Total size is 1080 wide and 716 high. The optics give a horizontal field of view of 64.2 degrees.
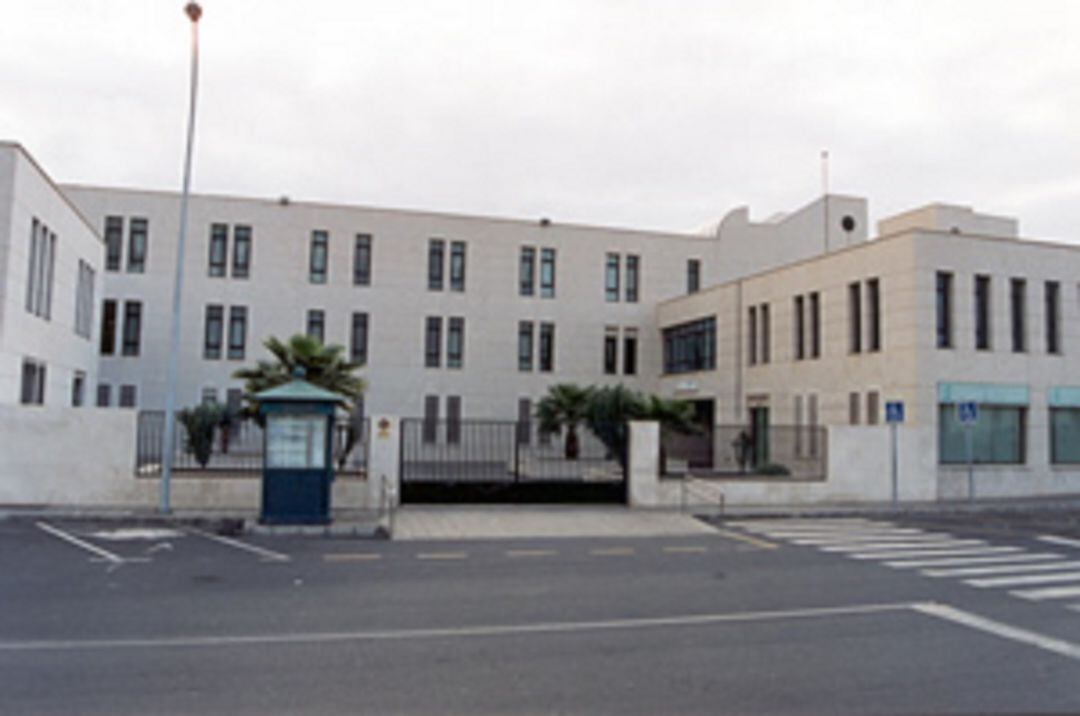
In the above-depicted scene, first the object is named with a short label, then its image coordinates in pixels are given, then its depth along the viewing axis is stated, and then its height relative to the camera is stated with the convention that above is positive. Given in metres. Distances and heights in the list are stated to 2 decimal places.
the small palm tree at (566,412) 29.20 +0.32
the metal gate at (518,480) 18.55 -1.37
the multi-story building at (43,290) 19.53 +3.20
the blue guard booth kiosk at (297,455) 14.95 -0.70
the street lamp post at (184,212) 16.91 +4.04
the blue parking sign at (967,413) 19.72 +0.42
